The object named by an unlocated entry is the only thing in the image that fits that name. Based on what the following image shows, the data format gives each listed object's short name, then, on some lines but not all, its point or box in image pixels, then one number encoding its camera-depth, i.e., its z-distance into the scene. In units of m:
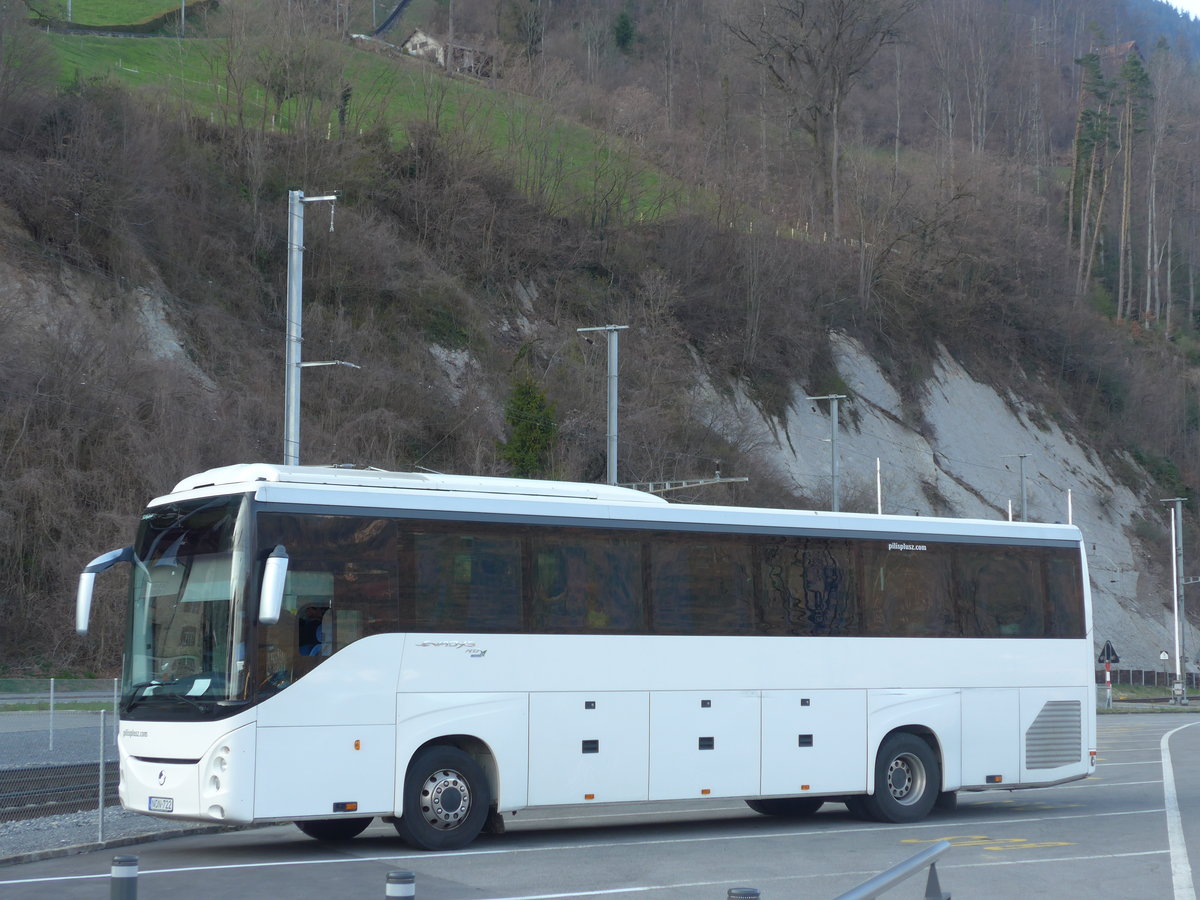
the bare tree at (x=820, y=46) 72.19
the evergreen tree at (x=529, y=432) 44.03
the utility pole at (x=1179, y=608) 53.53
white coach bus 12.58
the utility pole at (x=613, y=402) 33.92
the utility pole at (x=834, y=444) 46.13
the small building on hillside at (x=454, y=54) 80.19
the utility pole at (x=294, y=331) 22.83
